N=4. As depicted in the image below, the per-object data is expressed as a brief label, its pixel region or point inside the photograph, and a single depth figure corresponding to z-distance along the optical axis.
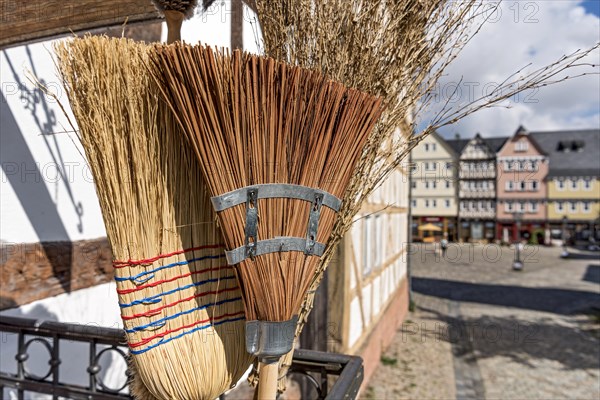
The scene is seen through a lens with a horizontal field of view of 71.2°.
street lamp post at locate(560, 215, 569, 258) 26.75
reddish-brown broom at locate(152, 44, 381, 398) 0.77
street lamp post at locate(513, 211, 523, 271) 27.20
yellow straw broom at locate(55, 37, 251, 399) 0.81
